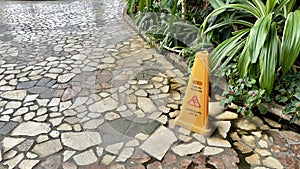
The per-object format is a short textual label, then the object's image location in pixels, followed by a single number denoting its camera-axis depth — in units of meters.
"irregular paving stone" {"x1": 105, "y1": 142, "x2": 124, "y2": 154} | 1.65
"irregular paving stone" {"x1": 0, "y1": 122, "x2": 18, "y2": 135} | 1.83
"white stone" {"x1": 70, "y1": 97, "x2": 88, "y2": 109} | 2.14
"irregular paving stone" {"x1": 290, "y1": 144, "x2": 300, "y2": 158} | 1.61
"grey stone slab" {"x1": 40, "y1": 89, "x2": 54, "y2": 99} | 2.26
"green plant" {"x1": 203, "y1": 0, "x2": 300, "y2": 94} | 1.70
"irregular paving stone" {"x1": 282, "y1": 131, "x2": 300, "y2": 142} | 1.73
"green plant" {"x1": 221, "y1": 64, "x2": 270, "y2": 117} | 1.85
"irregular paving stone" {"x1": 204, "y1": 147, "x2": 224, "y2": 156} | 1.62
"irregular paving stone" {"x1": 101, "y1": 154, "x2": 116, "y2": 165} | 1.57
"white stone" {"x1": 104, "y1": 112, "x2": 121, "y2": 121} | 1.97
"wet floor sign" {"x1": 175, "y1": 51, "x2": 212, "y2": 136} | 1.68
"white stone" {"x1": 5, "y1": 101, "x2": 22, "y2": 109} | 2.11
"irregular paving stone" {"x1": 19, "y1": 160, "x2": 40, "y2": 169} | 1.53
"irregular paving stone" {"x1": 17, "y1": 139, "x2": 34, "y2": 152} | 1.67
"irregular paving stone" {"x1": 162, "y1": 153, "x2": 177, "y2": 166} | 1.55
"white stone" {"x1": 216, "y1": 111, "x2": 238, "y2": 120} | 1.95
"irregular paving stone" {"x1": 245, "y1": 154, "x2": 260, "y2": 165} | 1.54
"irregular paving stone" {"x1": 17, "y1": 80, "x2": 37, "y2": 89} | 2.43
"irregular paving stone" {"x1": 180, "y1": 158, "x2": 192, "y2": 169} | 1.53
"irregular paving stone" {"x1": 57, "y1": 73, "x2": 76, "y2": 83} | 2.56
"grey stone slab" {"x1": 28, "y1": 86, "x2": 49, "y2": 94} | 2.36
